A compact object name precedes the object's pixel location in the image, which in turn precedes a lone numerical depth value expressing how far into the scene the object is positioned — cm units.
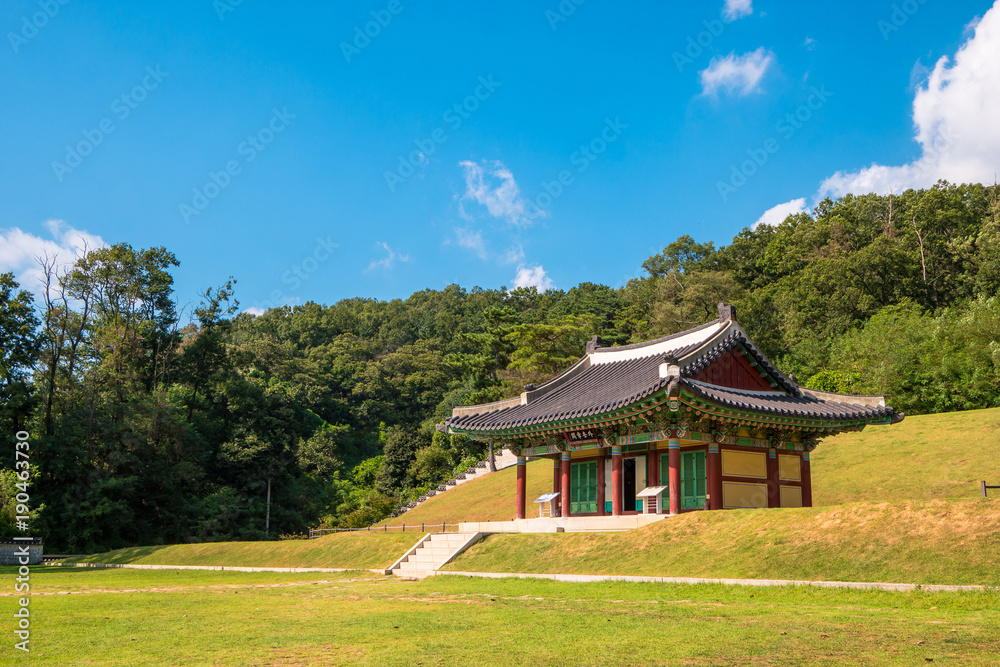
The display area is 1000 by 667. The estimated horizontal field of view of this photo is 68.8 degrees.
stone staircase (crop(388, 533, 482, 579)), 2123
